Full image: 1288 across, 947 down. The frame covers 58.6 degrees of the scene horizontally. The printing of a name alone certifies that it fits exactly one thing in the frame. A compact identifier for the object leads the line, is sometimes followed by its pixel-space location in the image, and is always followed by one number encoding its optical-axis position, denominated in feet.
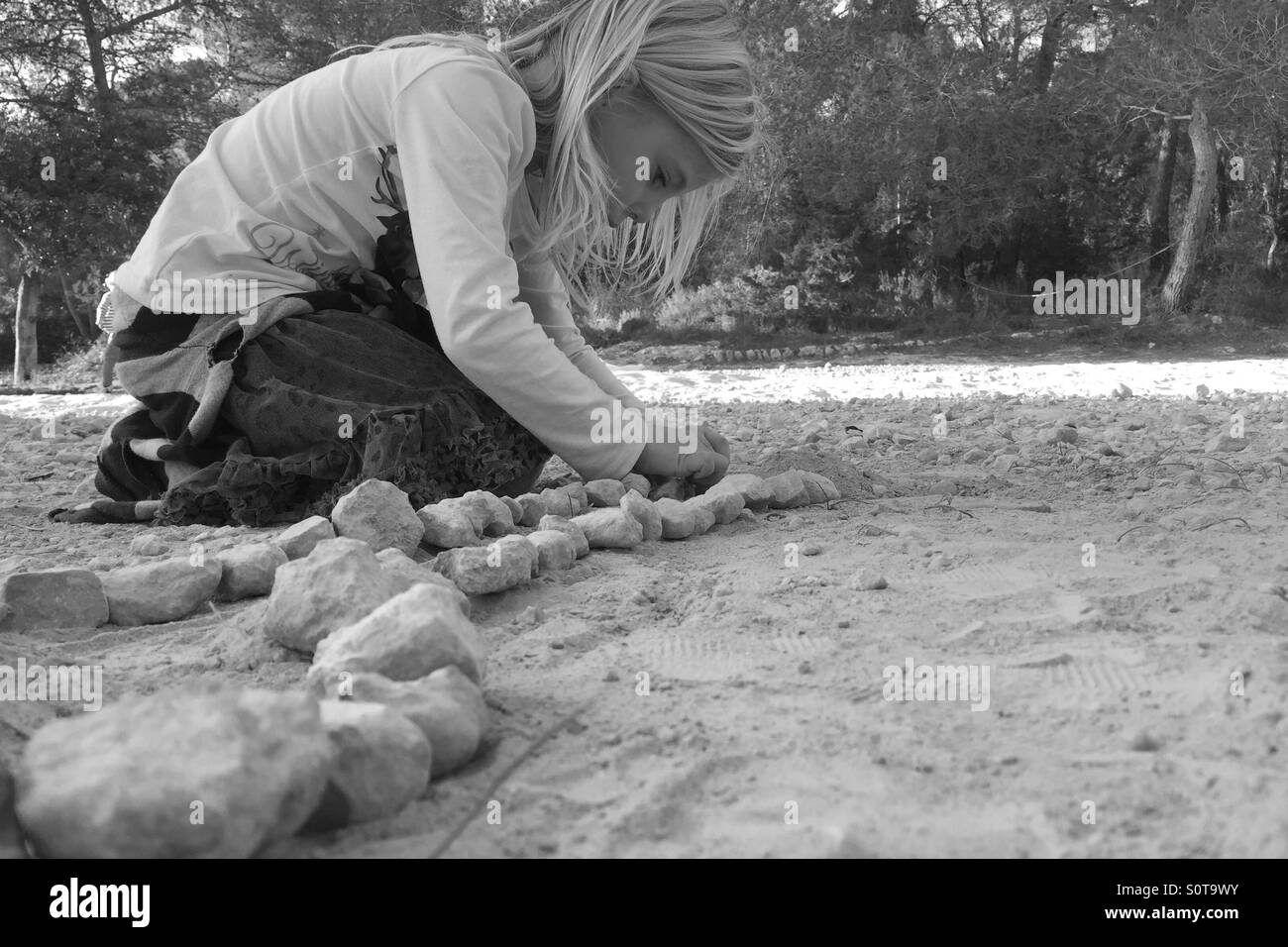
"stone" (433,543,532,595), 5.59
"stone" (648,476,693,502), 8.27
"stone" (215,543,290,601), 5.68
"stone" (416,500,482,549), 6.55
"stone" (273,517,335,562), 5.99
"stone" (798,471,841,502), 8.33
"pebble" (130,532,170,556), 6.60
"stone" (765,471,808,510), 8.11
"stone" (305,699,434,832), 3.06
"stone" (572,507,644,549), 6.81
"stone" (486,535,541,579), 5.82
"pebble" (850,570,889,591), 5.71
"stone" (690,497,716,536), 7.39
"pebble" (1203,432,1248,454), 10.10
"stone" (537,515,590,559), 6.52
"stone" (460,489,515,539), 6.86
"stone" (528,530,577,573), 6.18
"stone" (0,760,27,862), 2.87
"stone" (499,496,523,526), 7.23
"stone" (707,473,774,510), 7.95
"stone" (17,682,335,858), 2.67
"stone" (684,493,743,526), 7.62
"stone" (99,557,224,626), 5.30
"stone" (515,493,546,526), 7.37
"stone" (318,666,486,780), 3.43
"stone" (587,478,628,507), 7.95
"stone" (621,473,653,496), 8.30
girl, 7.13
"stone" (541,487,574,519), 7.50
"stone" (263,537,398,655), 4.59
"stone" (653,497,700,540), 7.22
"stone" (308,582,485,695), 3.91
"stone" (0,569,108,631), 5.12
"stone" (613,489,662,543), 7.01
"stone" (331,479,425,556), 6.24
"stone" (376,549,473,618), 4.96
